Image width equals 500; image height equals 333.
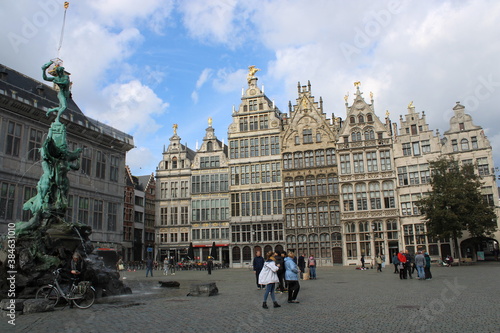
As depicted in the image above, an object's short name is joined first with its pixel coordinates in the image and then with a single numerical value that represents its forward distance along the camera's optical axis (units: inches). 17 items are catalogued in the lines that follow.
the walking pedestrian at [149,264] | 1223.5
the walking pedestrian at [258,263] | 704.4
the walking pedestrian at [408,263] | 865.4
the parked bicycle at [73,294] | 473.7
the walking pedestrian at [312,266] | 927.2
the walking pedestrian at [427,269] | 825.7
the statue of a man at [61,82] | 746.2
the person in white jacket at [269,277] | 458.9
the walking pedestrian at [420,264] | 814.0
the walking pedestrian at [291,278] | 482.3
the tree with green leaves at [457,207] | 1352.1
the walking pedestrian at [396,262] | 1027.6
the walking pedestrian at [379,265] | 1209.0
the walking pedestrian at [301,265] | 910.5
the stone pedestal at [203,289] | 602.2
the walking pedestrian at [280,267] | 584.7
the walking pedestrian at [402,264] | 850.1
